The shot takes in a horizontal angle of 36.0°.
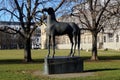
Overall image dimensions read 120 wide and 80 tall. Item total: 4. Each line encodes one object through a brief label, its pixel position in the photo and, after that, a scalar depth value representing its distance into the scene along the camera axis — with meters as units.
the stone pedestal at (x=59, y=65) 10.95
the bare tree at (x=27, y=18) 19.73
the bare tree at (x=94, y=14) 20.59
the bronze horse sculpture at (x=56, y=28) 11.34
